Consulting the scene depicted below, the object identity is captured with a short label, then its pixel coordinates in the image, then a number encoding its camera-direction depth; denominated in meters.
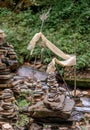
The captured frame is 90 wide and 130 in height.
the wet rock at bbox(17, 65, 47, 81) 8.84
